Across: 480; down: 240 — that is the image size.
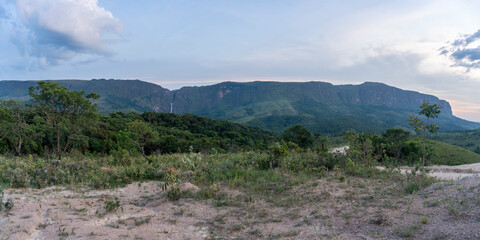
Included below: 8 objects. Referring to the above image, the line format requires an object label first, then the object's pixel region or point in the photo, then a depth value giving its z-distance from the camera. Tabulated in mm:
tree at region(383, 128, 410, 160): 35844
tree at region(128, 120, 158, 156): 24505
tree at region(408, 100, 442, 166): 8695
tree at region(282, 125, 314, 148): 44969
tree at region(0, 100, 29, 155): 19891
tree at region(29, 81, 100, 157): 18016
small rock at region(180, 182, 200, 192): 8498
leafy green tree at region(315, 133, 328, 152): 14699
